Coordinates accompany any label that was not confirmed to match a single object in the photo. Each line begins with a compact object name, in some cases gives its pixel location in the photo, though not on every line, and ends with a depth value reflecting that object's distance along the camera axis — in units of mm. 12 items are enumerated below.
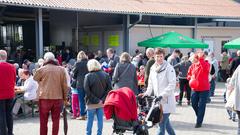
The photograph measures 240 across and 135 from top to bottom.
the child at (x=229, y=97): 6596
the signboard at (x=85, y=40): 20750
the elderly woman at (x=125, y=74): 9164
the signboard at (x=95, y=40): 20078
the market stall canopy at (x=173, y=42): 15586
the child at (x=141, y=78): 11922
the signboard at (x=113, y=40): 18828
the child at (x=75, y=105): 10427
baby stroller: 6125
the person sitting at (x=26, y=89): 10273
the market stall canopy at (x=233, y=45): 16859
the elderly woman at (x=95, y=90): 7551
